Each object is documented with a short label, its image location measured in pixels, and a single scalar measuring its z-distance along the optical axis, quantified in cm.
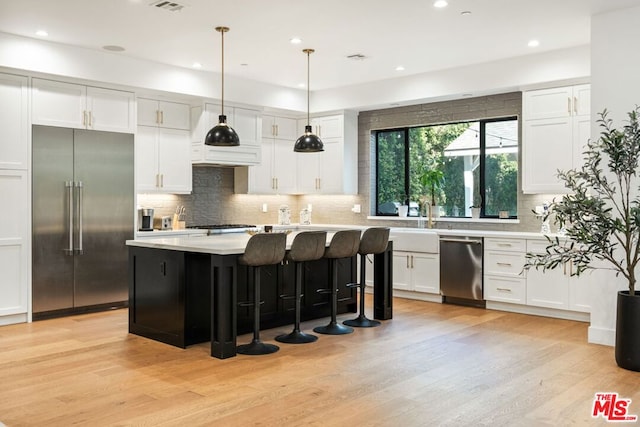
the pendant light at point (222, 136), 548
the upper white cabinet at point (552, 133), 626
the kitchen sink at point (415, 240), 720
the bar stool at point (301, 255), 504
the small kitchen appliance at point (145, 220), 712
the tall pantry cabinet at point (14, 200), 582
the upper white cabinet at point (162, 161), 711
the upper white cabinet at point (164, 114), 713
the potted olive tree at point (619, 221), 436
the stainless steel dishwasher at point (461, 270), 683
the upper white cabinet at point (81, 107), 610
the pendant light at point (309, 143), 613
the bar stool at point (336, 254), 547
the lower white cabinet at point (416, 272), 722
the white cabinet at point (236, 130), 751
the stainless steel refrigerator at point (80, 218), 606
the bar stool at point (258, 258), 464
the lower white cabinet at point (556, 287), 606
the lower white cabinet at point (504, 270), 650
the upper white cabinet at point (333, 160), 846
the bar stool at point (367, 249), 579
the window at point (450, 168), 734
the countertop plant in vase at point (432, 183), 775
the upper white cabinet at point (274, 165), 842
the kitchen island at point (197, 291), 463
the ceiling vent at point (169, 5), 484
